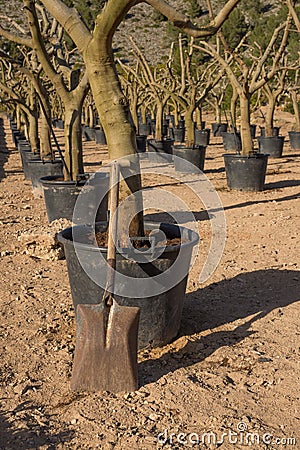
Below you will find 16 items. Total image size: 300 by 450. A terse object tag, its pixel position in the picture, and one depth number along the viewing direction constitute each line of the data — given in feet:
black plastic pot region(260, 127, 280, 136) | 57.23
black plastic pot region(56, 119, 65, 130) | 102.06
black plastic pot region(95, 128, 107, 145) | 64.64
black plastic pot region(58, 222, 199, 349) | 10.33
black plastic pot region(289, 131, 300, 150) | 51.83
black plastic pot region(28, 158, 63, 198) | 27.71
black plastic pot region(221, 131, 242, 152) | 52.01
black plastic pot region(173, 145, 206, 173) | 37.35
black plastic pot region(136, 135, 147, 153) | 49.24
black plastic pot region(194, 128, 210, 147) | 58.54
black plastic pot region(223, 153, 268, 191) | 28.60
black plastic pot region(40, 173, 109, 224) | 19.60
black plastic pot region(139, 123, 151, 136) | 74.64
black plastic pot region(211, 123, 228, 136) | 68.95
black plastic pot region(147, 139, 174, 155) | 46.55
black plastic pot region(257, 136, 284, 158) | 44.83
